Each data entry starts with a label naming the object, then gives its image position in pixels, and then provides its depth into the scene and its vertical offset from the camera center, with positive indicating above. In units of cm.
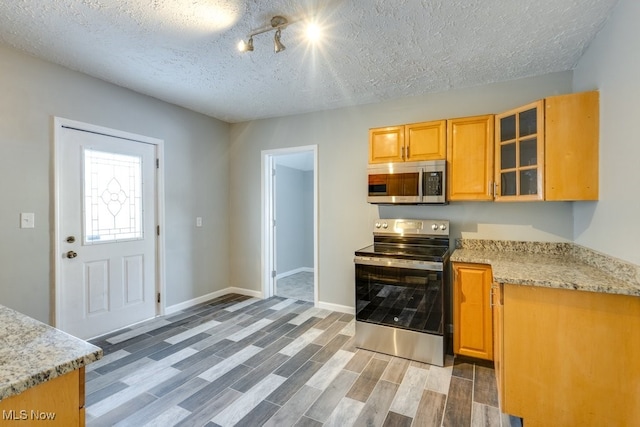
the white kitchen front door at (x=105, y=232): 277 -21
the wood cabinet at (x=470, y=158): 268 +47
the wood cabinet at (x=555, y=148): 215 +46
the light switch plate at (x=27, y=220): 248 -7
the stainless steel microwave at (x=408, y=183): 282 +27
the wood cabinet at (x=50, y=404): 76 -51
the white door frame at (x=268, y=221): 424 -15
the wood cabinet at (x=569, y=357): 157 -80
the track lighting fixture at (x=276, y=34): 200 +121
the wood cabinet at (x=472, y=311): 244 -82
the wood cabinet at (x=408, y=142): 287 +66
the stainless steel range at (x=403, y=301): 252 -79
